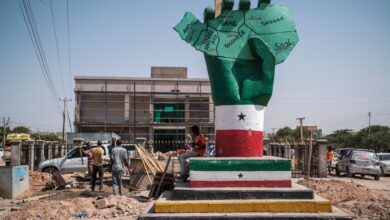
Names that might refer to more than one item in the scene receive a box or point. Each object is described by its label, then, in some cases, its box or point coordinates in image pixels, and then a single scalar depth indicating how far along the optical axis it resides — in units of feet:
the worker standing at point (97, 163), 40.34
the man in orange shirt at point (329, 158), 69.08
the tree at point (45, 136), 222.46
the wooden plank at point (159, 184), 31.58
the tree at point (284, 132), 252.05
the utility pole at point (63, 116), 126.74
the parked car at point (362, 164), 60.44
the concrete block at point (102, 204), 28.32
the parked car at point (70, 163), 54.80
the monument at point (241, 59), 25.53
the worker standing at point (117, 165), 36.17
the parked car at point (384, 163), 67.05
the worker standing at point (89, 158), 47.55
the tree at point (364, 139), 130.93
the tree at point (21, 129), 240.03
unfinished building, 128.67
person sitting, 29.35
